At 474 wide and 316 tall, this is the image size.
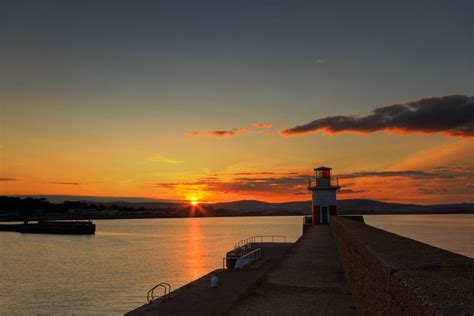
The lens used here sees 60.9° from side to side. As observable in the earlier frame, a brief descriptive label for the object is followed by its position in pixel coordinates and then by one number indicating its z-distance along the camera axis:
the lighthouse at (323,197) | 38.69
